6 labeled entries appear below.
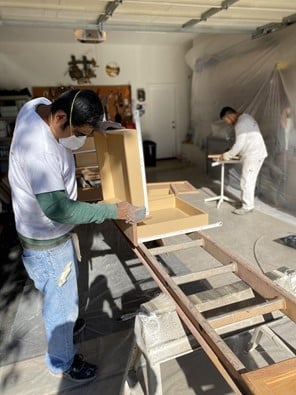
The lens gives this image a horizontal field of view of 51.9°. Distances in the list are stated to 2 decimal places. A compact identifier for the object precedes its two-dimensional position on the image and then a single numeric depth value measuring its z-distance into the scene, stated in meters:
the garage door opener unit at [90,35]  3.43
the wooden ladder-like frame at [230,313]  0.81
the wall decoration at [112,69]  7.04
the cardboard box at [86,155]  2.71
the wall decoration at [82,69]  6.71
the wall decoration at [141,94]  7.47
